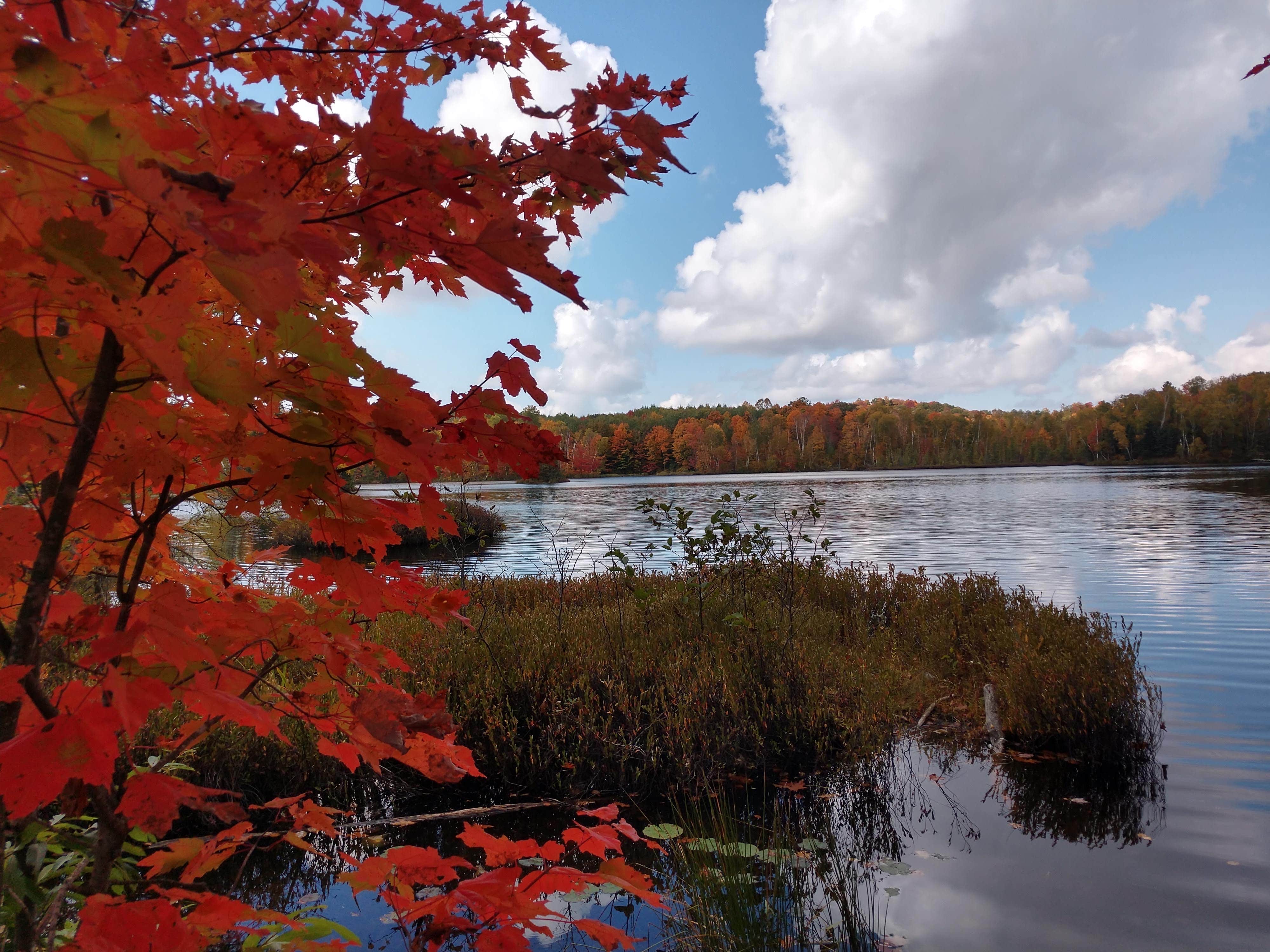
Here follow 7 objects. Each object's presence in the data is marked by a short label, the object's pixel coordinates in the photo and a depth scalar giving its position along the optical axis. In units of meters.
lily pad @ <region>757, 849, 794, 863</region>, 3.19
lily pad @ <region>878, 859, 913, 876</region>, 3.92
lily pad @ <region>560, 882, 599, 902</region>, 3.60
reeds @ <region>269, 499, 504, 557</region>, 8.30
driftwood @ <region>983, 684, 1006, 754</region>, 5.79
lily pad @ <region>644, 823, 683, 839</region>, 3.98
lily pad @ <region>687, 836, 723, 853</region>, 3.44
